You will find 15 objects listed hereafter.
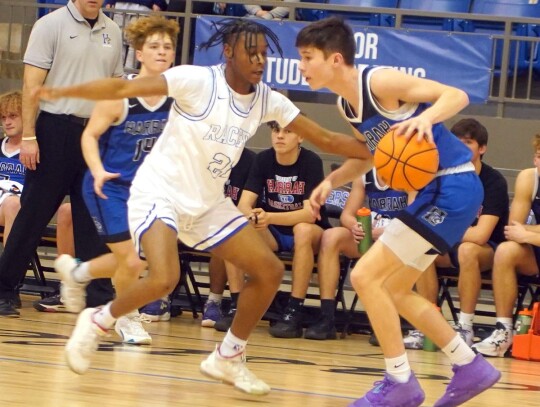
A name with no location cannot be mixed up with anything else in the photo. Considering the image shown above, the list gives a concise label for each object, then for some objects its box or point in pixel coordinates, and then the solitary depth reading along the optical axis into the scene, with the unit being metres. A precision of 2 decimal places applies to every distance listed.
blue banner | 16.28
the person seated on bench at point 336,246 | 13.50
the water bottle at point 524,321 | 13.02
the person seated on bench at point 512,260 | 12.92
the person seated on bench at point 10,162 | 14.73
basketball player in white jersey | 8.47
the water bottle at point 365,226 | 12.72
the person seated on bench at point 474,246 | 13.13
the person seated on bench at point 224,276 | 13.94
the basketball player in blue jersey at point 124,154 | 10.77
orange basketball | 7.86
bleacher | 16.97
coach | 13.37
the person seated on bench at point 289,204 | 13.61
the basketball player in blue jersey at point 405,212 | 7.96
